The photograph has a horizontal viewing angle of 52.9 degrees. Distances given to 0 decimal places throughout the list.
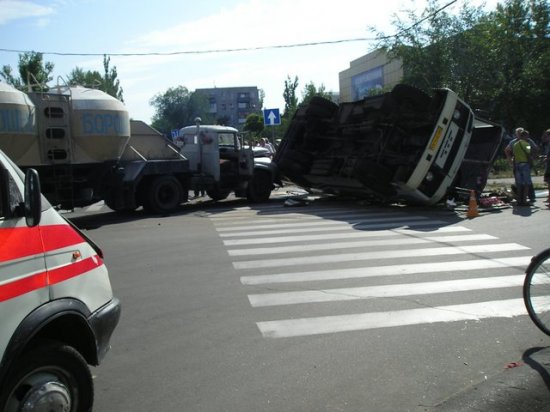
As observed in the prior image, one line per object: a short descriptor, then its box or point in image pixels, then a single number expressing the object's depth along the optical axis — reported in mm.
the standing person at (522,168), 12945
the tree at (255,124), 60569
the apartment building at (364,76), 64375
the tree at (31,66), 32969
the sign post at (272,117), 21859
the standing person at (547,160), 12242
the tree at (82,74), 47950
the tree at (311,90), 59075
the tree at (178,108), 89938
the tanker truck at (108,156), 11461
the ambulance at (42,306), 2764
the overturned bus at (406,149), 12594
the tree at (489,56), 26297
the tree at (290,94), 62797
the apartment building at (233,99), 141750
